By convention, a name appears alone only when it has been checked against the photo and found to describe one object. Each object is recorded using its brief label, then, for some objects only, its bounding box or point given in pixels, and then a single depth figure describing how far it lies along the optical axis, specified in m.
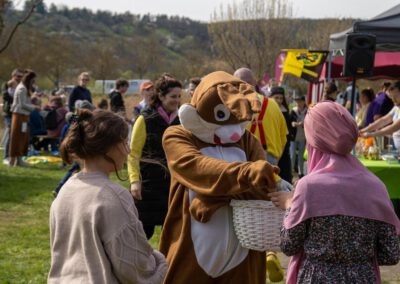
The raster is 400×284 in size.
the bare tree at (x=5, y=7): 11.37
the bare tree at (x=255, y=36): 41.56
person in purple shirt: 11.80
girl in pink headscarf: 3.01
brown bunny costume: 3.40
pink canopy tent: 14.89
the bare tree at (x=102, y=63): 54.66
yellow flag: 15.24
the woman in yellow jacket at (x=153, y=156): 5.06
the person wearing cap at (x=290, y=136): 7.31
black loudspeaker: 8.23
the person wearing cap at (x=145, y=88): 8.02
